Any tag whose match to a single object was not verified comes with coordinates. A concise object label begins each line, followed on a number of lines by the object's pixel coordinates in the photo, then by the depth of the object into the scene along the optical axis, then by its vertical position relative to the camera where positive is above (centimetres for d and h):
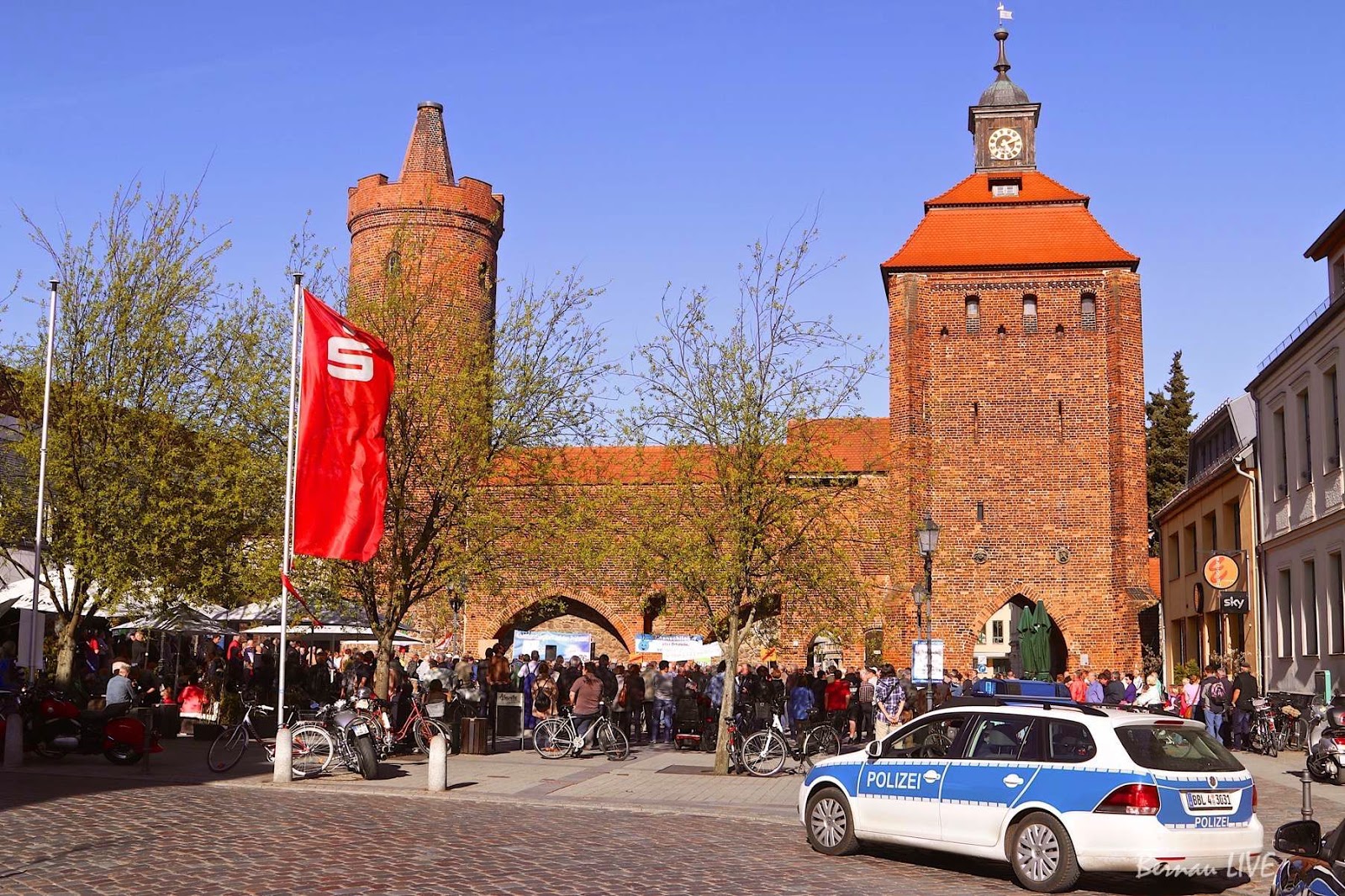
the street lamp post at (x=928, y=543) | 2444 +175
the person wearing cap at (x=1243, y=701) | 2448 -98
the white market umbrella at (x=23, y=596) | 2398 +60
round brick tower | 4612 +1434
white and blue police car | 966 -109
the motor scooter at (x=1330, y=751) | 1827 -137
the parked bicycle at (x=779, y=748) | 1938 -152
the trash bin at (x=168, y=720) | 2120 -137
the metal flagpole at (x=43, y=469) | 2036 +245
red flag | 1694 +240
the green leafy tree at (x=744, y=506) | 1973 +194
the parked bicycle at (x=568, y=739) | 2155 -158
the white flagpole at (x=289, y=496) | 1652 +174
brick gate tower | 3947 +640
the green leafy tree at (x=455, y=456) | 2111 +281
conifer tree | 6473 +999
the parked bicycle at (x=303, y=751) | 1691 -146
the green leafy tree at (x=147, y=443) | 2166 +301
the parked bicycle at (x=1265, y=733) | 2378 -150
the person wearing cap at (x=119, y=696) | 1791 -84
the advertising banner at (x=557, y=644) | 3888 -19
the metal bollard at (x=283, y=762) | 1622 -149
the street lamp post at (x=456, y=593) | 2123 +68
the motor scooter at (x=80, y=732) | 1748 -128
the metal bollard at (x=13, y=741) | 1717 -137
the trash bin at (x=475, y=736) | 2167 -157
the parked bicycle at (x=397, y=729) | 1784 -130
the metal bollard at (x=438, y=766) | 1592 -149
